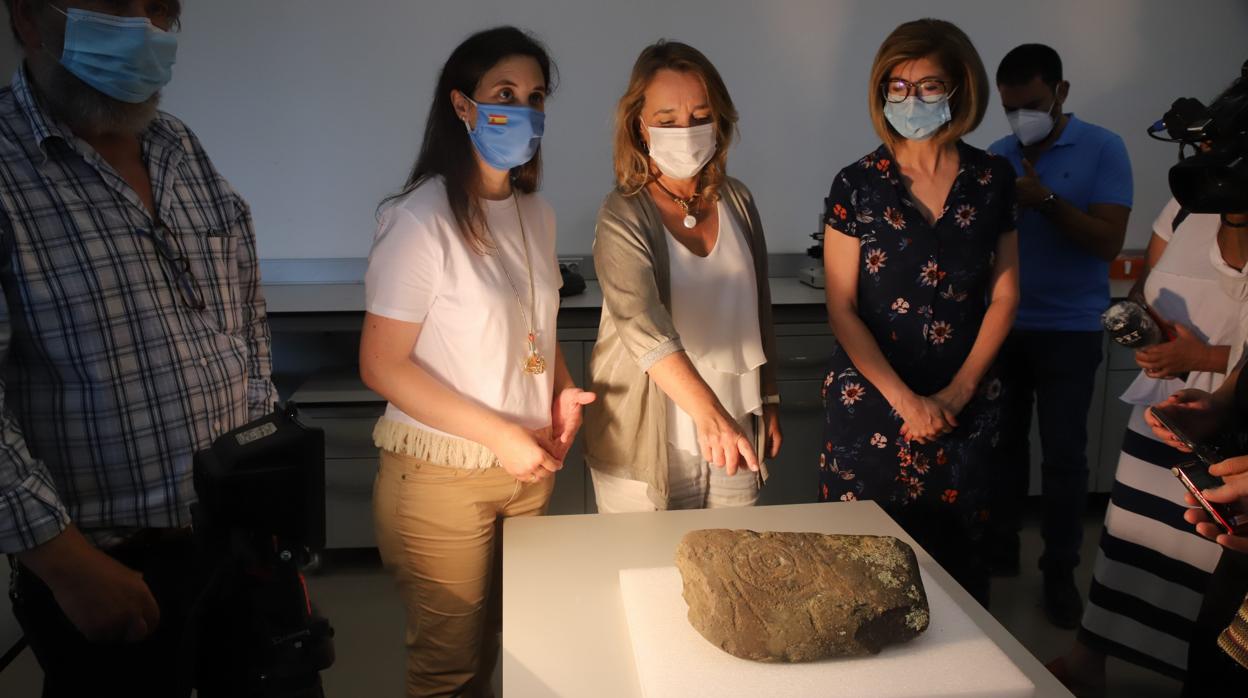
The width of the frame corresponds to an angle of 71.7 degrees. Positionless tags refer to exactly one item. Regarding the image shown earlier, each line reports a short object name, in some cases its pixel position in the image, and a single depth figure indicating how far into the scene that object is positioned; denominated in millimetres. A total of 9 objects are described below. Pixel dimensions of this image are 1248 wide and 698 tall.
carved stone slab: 1015
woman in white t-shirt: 1332
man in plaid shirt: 1077
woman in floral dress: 1645
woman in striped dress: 1664
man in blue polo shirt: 2297
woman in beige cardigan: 1460
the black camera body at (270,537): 1014
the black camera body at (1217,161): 1371
